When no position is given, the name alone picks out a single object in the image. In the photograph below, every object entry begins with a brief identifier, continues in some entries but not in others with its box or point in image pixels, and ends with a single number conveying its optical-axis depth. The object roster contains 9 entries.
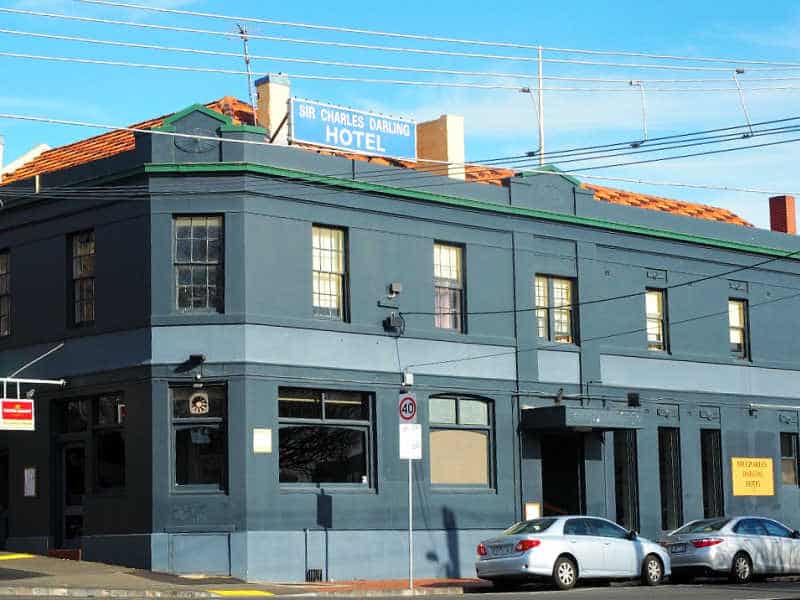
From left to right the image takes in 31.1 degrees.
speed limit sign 26.41
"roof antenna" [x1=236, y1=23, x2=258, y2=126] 30.20
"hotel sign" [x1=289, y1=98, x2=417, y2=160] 30.09
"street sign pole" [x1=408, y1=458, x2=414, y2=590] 25.63
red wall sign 27.98
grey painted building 27.83
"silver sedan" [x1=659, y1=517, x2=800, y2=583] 28.41
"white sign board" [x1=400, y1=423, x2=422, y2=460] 25.89
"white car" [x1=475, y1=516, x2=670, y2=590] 25.64
